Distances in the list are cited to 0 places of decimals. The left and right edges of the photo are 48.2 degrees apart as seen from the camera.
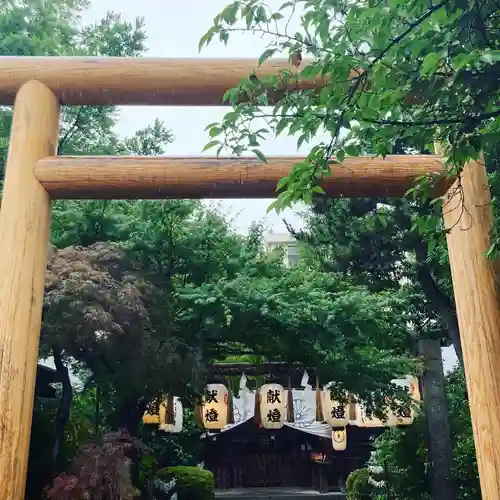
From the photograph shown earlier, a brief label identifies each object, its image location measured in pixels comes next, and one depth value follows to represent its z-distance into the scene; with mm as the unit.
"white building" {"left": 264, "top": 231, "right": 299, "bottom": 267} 30172
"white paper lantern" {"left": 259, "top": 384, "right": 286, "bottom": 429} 9406
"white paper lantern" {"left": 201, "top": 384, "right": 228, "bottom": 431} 9102
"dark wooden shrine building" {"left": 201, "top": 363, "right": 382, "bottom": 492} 17172
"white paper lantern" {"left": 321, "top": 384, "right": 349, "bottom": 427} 9180
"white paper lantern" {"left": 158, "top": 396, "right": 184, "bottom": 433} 9102
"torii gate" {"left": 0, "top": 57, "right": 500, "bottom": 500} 3523
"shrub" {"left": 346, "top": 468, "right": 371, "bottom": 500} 12156
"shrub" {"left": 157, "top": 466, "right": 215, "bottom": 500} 11148
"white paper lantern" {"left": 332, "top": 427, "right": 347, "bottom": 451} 15406
